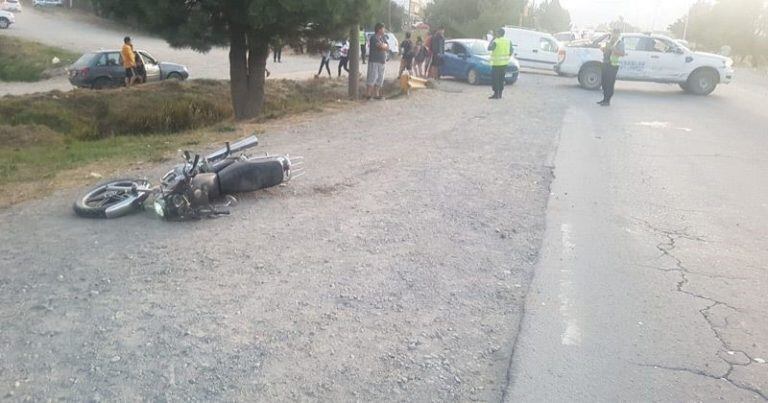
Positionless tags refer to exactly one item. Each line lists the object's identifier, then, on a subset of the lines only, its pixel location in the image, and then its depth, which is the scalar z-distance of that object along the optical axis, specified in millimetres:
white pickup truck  20500
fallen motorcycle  6336
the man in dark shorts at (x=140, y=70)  20797
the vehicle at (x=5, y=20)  40438
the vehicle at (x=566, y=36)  46959
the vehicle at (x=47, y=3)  58094
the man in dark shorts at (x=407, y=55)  22214
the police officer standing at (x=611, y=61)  16062
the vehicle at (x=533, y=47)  28328
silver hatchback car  20766
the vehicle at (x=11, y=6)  50175
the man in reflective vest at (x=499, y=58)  16719
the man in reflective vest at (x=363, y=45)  29703
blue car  22422
